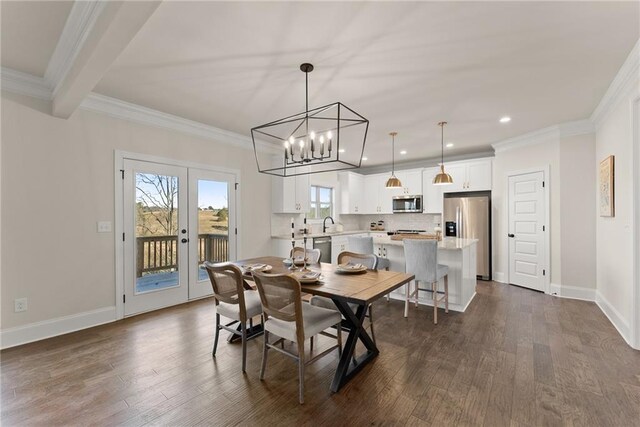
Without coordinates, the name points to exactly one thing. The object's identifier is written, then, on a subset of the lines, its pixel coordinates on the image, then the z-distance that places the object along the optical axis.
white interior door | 4.59
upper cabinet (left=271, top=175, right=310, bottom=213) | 5.20
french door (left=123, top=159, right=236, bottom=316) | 3.59
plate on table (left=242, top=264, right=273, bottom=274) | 2.65
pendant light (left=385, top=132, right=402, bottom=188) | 4.72
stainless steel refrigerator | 5.30
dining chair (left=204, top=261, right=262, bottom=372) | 2.33
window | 6.70
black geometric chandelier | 2.67
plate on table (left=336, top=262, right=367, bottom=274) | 2.63
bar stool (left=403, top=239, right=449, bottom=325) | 3.39
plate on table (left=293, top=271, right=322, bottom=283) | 2.28
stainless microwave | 6.54
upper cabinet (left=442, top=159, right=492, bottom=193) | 5.52
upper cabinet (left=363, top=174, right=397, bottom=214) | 7.12
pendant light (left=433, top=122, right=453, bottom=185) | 4.17
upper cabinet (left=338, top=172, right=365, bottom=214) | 7.11
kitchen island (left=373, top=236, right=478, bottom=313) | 3.73
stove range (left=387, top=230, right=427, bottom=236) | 6.79
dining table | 2.04
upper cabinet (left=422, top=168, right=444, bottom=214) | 6.23
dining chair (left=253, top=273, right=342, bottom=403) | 1.93
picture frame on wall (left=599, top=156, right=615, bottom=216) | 3.22
